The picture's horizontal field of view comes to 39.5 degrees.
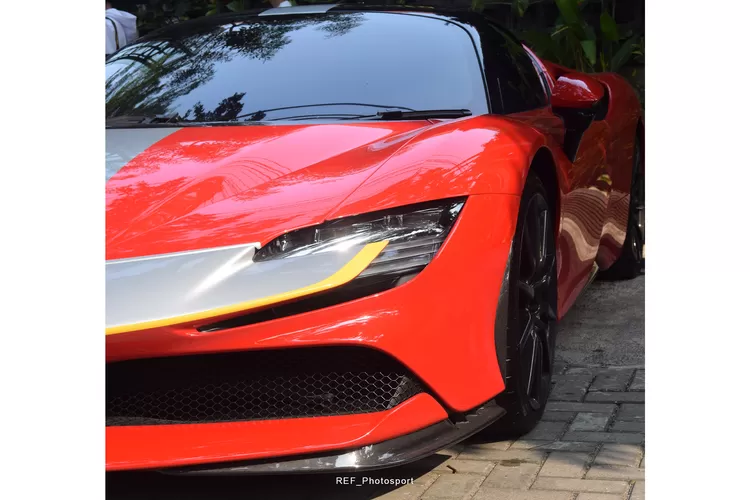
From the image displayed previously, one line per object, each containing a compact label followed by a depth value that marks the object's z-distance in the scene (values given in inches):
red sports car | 90.4
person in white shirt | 252.4
